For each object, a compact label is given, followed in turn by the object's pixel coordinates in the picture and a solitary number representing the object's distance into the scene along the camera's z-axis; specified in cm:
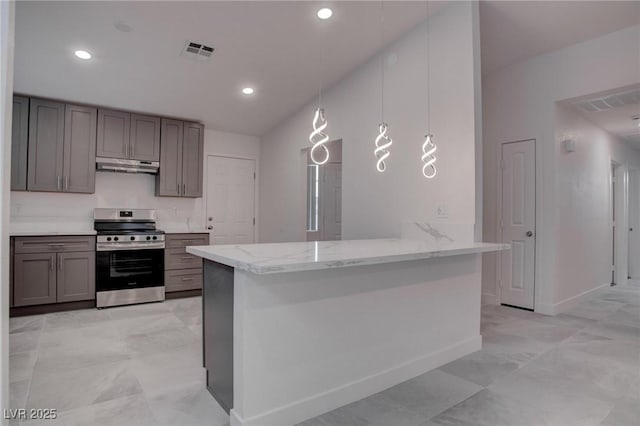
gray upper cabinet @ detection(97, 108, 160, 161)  430
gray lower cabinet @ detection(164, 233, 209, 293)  452
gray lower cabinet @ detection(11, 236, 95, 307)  370
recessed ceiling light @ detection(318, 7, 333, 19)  315
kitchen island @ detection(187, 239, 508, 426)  175
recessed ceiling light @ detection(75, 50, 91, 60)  329
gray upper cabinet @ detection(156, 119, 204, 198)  472
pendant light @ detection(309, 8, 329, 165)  240
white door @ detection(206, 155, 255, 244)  547
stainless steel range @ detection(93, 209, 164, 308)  409
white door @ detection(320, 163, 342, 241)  646
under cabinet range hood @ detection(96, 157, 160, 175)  432
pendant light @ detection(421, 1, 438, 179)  325
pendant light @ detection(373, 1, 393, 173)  275
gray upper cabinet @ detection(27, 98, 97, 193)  390
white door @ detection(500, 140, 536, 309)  410
